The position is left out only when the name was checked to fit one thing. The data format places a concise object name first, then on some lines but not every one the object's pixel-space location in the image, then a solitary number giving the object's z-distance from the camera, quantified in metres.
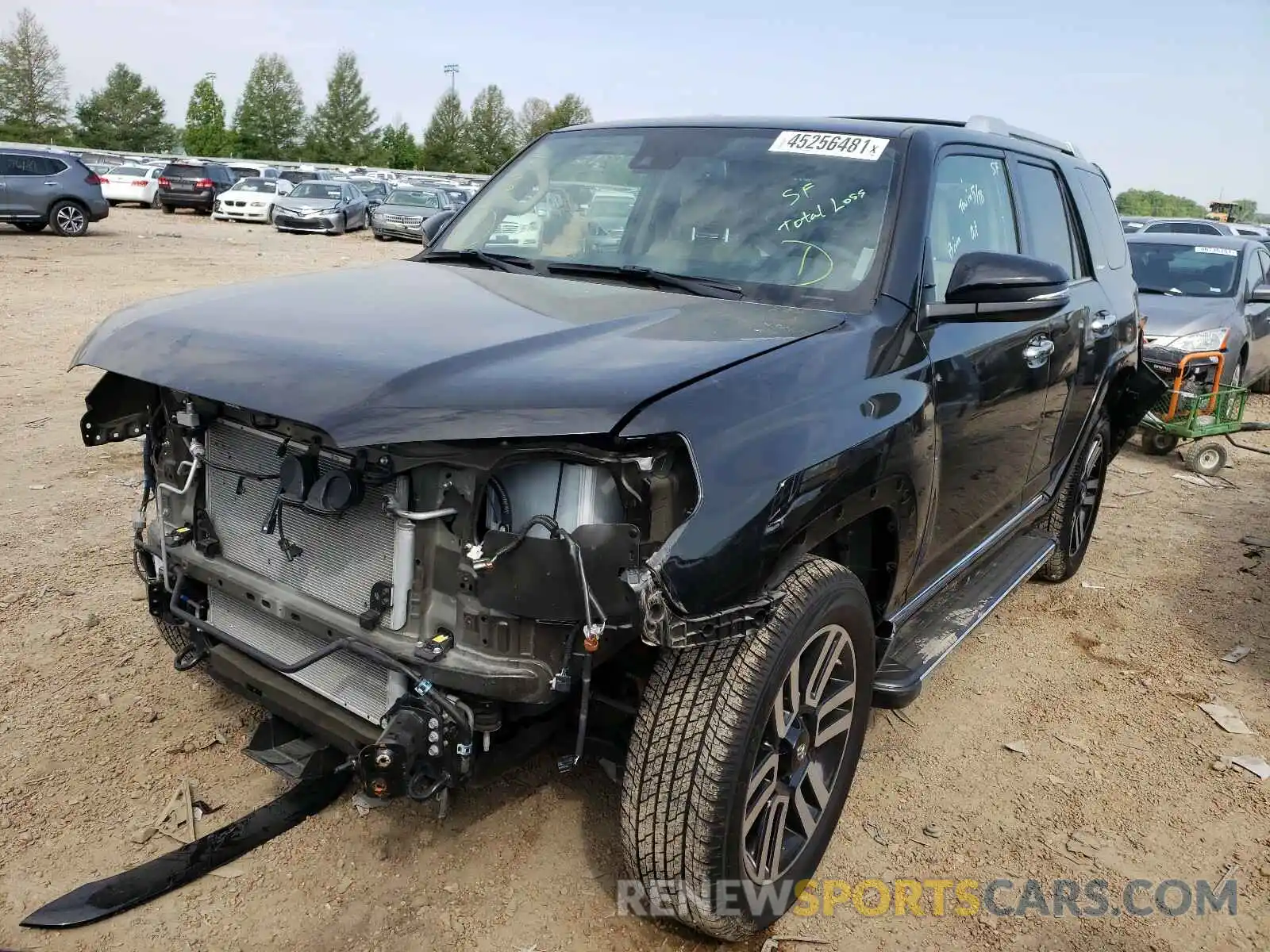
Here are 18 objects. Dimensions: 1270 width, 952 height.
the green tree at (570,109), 88.69
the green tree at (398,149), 85.50
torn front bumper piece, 2.55
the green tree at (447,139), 82.81
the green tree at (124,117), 75.06
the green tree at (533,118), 90.81
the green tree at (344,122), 85.44
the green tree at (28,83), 67.62
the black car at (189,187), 30.36
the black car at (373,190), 31.33
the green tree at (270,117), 83.44
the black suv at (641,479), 2.15
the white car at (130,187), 32.47
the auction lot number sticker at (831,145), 3.27
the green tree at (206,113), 81.19
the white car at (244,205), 28.89
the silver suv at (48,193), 20.17
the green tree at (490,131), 84.81
